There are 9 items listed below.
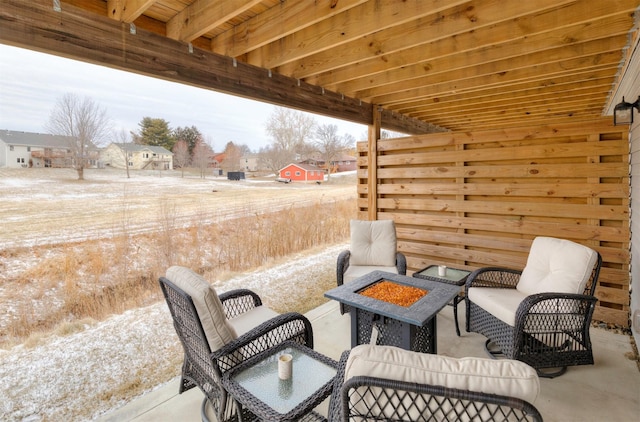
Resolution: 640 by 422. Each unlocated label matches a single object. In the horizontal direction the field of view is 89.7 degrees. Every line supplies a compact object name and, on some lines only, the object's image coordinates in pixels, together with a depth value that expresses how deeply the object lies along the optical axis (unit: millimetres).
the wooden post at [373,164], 4746
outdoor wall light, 2658
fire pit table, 2258
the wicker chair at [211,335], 1675
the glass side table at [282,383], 1437
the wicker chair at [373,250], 3561
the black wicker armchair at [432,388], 939
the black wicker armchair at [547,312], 2338
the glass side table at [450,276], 3088
